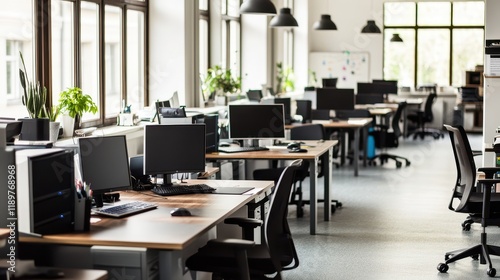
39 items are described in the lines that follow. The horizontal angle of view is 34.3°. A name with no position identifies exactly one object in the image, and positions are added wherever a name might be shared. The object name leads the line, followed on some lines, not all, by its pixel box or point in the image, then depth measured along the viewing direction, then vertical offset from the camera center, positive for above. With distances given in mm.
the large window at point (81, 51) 6301 +319
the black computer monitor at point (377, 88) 14867 -51
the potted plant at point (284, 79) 14219 +116
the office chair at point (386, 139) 12414 -838
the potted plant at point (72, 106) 6438 -159
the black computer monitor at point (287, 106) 10484 -267
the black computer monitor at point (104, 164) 4684 -461
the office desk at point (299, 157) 7328 -644
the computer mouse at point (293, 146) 7715 -578
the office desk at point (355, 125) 10906 -536
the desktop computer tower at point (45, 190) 3840 -507
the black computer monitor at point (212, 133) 7316 -434
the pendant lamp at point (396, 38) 16891 +980
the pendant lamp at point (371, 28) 15852 +1124
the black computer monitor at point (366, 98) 14516 -229
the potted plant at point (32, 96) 5926 -73
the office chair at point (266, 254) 4387 -938
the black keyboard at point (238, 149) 7584 -602
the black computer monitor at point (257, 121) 7738 -343
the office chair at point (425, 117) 16328 -651
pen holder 4109 -663
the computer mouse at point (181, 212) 4496 -702
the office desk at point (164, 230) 3889 -730
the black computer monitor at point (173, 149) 5410 -428
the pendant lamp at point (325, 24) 13875 +1049
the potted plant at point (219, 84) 10641 +21
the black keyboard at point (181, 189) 5309 -687
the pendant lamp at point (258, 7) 8406 +813
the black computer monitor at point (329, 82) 14852 +61
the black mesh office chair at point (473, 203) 5945 -879
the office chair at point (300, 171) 8047 -855
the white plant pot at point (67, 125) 6543 -315
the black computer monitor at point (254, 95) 10781 -126
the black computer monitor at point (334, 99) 11602 -196
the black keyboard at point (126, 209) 4516 -703
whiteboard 17562 +419
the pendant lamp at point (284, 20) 10664 +866
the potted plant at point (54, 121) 5926 -265
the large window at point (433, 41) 17359 +942
